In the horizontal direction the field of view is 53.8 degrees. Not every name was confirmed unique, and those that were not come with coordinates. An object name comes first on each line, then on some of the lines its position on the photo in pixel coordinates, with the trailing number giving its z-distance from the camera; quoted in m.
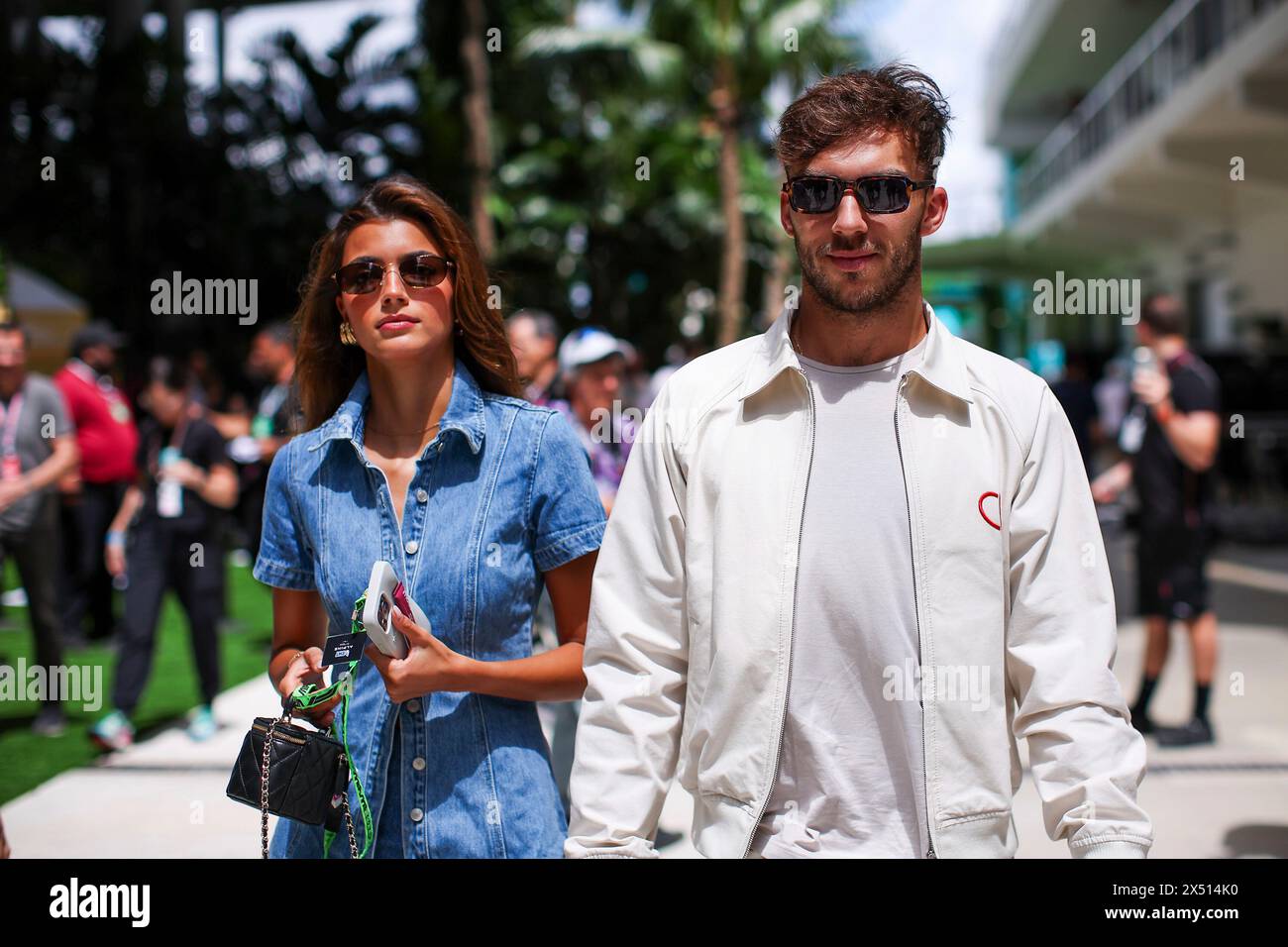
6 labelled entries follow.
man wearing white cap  5.19
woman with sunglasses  2.25
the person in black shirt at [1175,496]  6.00
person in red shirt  8.70
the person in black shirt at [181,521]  6.49
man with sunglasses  1.98
